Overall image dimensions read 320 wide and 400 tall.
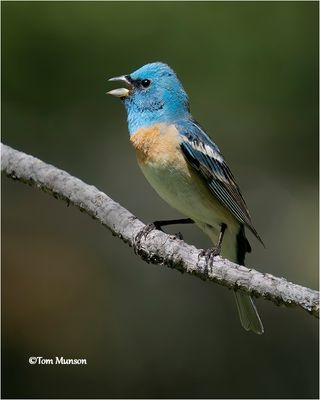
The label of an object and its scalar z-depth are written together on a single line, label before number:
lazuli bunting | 8.01
